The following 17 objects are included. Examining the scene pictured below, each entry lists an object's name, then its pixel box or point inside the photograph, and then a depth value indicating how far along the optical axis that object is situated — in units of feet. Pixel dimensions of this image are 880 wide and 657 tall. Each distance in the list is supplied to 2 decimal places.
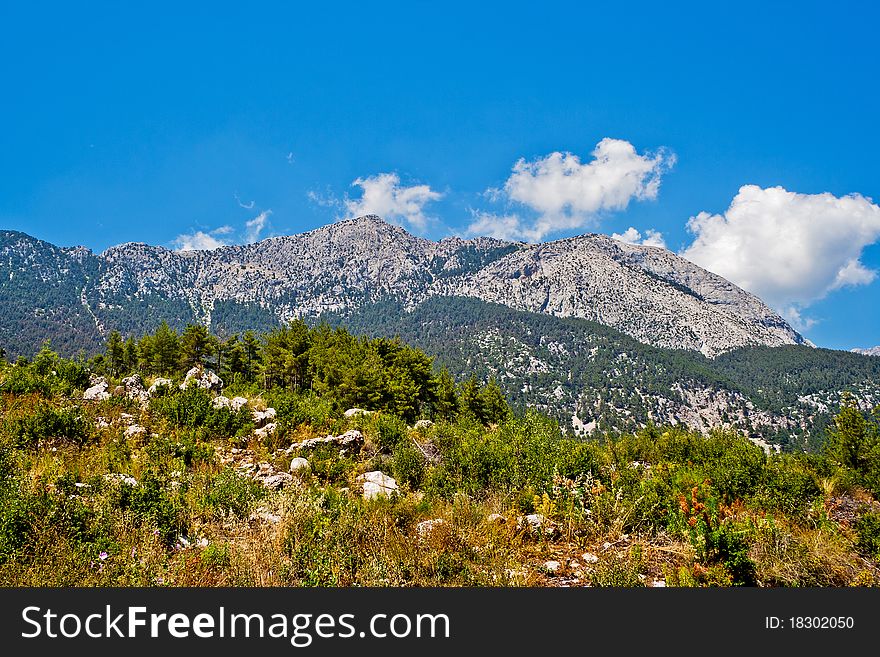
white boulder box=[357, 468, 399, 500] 25.71
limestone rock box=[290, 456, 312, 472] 30.09
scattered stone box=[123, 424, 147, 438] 33.09
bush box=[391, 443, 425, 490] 29.66
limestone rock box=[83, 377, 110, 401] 40.88
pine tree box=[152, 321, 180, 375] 146.41
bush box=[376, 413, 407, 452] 38.09
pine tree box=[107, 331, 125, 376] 162.50
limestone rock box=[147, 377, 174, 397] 45.14
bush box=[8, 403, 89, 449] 28.78
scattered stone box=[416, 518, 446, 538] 19.15
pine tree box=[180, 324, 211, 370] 153.69
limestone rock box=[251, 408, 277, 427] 40.06
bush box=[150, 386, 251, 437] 37.14
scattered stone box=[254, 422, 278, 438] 37.52
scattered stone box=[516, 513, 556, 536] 20.62
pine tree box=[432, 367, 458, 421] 124.47
